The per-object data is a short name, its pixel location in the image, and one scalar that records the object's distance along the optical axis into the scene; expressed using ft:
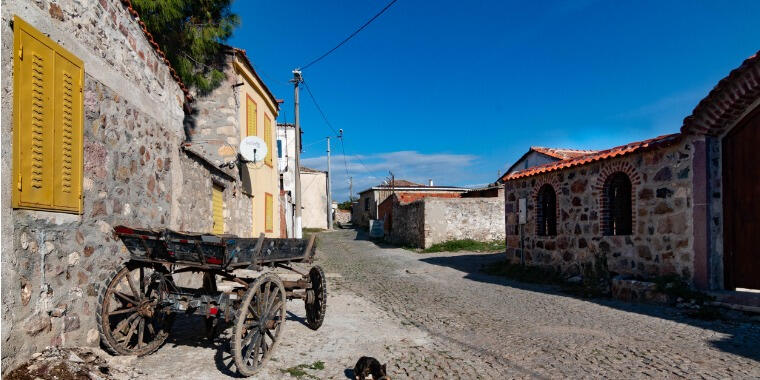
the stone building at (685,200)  24.13
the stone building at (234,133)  39.33
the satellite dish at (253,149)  39.55
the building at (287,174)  74.90
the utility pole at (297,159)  62.75
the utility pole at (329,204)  125.18
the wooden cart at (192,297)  13.58
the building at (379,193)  127.75
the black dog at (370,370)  13.60
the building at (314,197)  137.49
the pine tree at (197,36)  37.79
